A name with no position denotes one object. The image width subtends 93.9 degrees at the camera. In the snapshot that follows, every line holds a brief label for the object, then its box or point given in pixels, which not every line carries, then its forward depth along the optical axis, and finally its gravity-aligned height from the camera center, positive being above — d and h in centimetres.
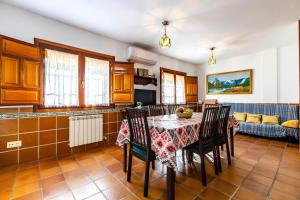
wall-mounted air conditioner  357 +118
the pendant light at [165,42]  219 +91
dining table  134 -41
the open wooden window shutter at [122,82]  330 +42
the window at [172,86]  467 +48
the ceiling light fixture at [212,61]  321 +90
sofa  332 -56
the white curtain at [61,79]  253 +39
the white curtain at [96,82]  301 +41
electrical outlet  217 -70
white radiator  268 -60
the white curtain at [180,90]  520 +38
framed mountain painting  466 +64
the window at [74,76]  253 +47
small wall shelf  384 +57
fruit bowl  222 -21
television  383 +10
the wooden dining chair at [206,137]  173 -50
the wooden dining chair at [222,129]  203 -46
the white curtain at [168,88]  468 +41
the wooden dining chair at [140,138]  151 -45
